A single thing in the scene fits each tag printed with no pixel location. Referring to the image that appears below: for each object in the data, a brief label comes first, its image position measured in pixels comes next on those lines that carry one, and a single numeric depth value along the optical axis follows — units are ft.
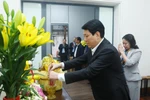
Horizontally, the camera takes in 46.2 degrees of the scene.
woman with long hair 7.79
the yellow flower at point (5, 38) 2.46
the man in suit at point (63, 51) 18.33
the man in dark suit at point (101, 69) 4.48
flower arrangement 2.40
